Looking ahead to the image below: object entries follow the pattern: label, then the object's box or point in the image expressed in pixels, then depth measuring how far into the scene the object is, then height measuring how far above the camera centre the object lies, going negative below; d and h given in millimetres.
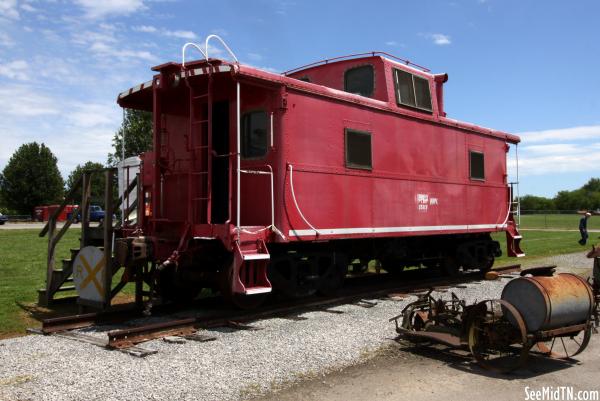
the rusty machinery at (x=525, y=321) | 5547 -1078
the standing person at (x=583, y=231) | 24062 -572
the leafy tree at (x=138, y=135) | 32069 +5239
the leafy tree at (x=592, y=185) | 144750 +8934
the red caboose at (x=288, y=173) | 8211 +797
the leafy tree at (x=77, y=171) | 86350 +8076
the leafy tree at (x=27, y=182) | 60969 +4426
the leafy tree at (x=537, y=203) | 122375 +3527
